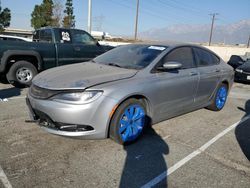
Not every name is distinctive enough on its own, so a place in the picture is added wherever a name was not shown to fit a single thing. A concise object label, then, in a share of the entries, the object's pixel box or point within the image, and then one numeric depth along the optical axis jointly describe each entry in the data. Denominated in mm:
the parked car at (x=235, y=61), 11362
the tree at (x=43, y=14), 31824
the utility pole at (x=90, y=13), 12511
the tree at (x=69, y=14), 36470
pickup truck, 5188
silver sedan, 2488
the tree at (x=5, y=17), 34905
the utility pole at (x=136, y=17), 28131
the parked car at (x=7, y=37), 6555
